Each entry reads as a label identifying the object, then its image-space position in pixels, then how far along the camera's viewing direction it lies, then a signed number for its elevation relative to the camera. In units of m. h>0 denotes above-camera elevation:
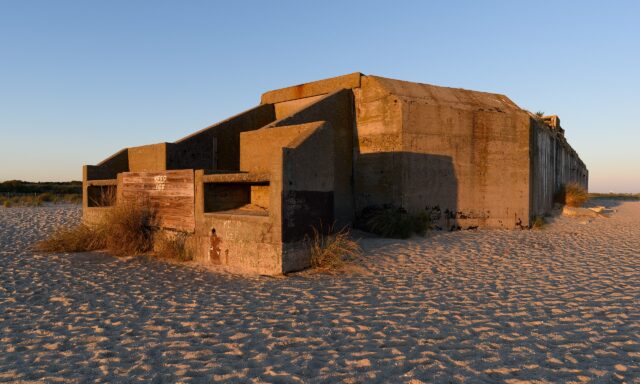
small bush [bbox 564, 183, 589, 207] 17.94 -0.21
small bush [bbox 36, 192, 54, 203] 25.98 -0.45
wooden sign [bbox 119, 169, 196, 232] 7.77 -0.05
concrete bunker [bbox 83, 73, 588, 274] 7.97 +0.86
